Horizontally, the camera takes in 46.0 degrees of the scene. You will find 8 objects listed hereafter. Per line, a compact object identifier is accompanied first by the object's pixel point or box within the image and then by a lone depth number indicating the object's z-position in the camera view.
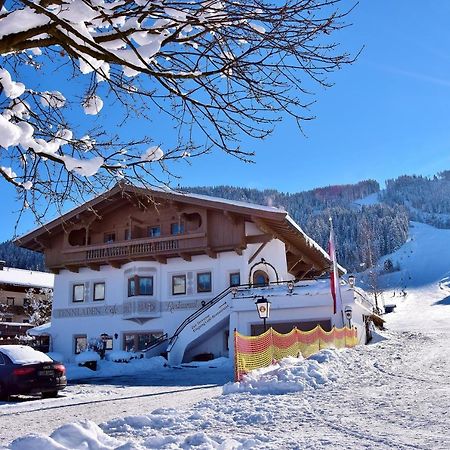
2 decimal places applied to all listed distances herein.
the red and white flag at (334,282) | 23.53
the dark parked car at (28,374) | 14.07
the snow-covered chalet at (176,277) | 26.70
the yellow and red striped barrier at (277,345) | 14.93
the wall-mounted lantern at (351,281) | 26.06
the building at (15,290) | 51.00
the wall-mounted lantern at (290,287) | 26.30
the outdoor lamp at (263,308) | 18.70
